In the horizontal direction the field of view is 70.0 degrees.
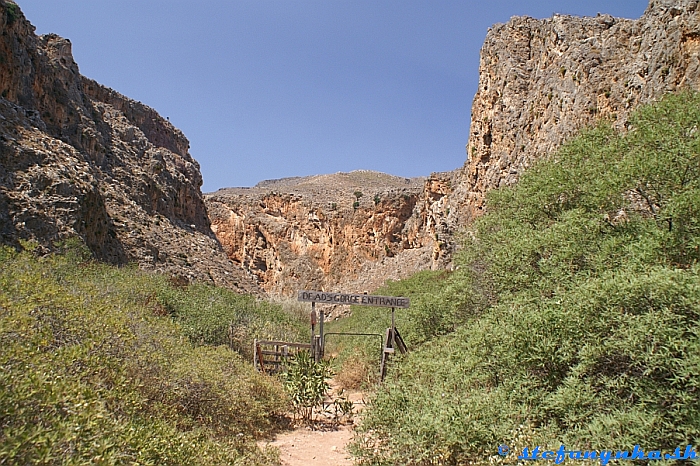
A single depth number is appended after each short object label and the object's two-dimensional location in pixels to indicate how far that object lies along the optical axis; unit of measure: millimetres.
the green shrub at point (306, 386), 10391
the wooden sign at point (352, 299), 12328
